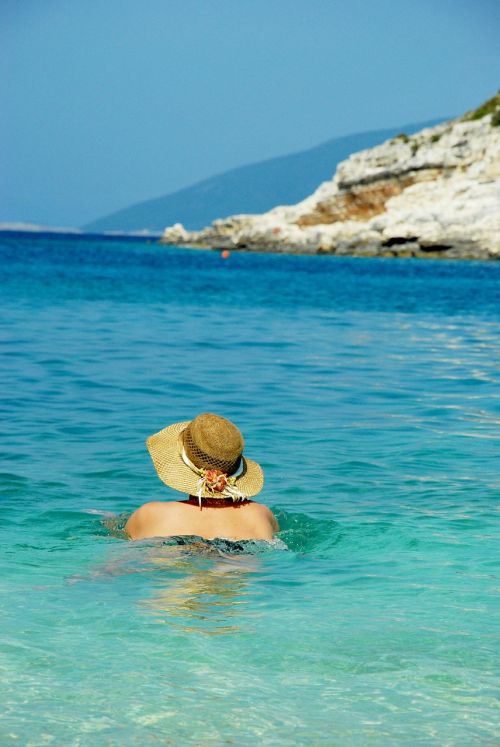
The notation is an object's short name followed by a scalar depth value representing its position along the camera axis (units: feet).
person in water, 40.83
